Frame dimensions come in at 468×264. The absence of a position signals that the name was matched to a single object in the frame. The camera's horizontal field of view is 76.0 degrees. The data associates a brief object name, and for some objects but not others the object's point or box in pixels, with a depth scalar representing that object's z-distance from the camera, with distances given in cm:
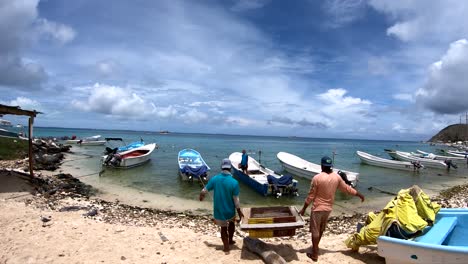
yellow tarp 599
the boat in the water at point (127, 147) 2977
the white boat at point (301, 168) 2122
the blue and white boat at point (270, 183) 1684
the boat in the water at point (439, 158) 4507
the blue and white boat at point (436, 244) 501
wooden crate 638
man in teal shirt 661
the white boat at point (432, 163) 3620
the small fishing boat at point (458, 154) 5428
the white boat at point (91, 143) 5441
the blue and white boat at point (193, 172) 2045
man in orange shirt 621
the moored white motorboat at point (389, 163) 3291
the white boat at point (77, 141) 5564
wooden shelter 1412
